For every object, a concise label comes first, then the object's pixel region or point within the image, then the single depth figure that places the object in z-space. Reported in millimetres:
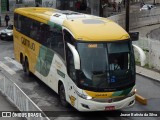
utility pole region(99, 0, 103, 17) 38906
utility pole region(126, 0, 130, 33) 32341
